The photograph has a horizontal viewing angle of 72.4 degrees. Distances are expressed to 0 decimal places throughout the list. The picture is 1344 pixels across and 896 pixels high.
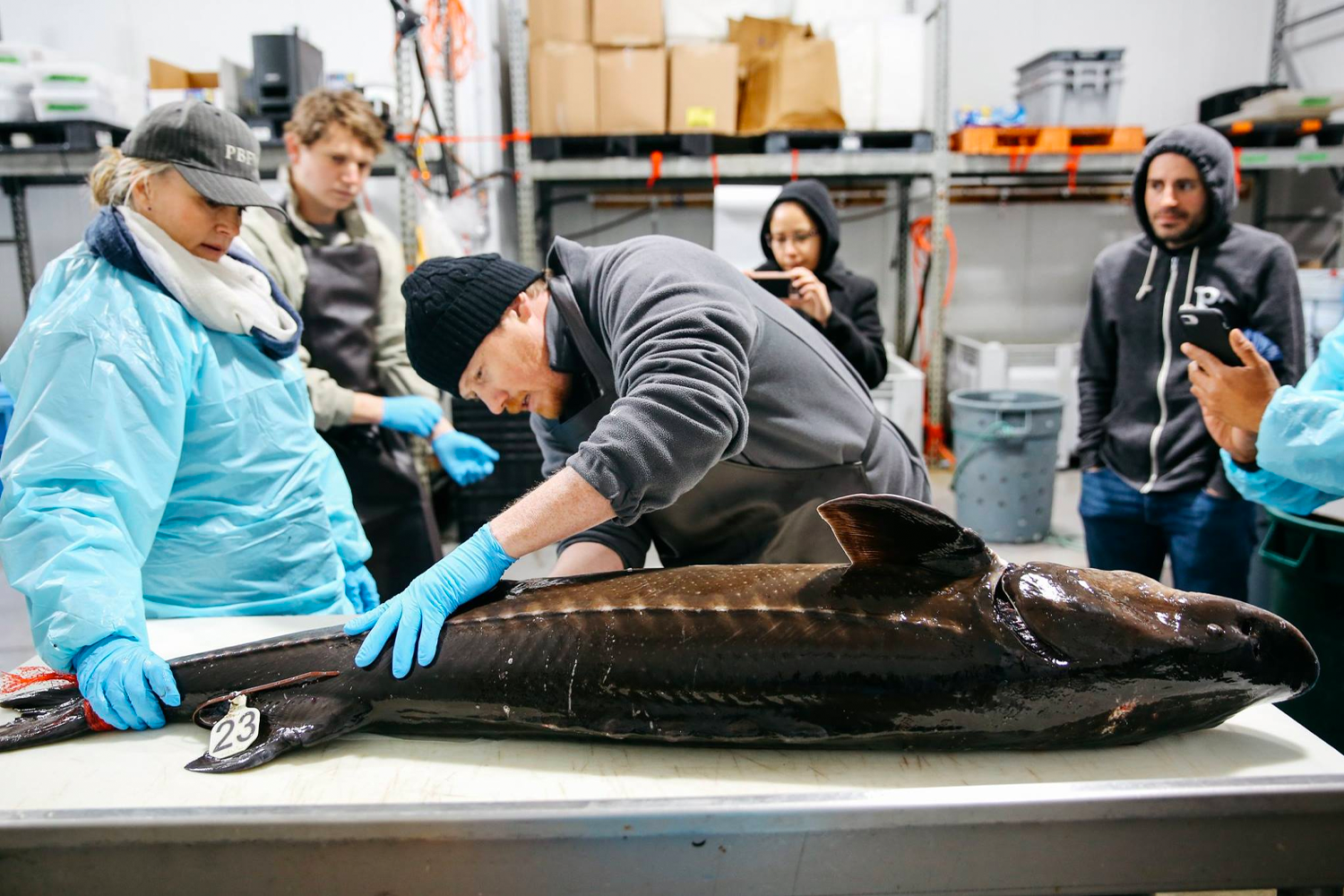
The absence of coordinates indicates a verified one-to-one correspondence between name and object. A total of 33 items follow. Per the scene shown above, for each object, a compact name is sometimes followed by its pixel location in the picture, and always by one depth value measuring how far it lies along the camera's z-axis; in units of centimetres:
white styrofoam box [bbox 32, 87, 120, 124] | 491
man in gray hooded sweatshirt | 256
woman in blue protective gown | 143
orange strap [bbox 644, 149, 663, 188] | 531
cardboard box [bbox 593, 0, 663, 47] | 503
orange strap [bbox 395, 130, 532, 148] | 511
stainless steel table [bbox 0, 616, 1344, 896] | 112
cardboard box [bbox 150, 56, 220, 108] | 491
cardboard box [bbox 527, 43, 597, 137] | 513
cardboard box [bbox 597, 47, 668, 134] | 513
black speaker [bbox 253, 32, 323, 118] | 460
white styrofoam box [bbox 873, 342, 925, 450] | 473
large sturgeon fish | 128
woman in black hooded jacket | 312
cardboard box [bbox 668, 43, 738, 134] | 517
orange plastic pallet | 566
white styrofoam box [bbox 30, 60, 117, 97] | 489
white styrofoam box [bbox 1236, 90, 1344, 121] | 539
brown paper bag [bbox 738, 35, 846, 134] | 520
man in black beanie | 131
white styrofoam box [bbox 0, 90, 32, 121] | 498
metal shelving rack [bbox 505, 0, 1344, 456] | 530
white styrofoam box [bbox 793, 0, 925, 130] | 525
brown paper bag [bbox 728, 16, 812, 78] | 564
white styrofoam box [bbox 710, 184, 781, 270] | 508
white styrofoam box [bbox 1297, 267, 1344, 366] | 464
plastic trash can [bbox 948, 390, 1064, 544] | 456
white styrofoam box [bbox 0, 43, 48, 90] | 493
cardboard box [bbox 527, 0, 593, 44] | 509
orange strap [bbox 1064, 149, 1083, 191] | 569
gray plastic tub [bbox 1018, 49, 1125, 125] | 556
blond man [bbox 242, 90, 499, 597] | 284
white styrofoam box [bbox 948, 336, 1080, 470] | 574
